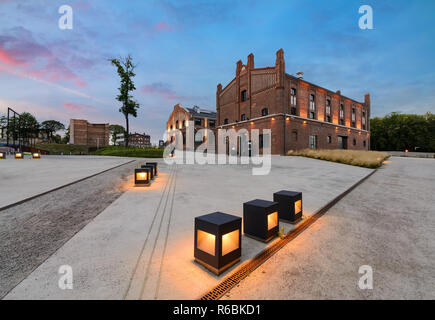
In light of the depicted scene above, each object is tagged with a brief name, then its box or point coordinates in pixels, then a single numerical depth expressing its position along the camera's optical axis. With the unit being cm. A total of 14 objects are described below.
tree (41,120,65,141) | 7800
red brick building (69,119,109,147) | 5303
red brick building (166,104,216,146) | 4169
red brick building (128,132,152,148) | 8236
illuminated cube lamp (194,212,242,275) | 242
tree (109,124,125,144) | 7400
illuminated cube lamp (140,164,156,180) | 866
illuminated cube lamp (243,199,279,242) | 319
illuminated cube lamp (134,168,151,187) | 727
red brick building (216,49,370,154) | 2355
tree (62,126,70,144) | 7659
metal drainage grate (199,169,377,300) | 209
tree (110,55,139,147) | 2942
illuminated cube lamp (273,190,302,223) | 402
